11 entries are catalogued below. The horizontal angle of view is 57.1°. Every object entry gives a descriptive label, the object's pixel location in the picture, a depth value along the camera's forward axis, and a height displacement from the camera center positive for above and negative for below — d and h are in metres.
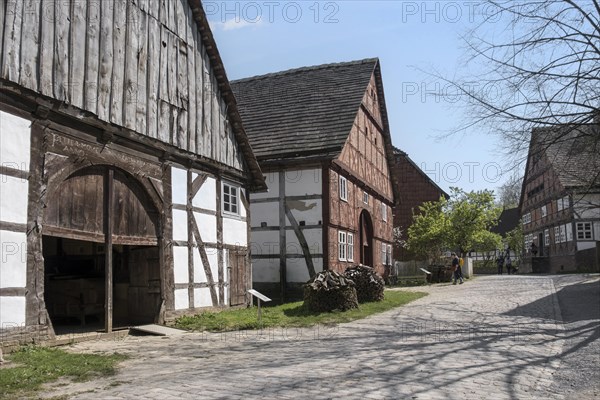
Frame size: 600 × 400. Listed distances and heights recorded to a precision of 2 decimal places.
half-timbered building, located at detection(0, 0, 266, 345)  9.71 +2.09
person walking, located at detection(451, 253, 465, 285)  28.45 -0.99
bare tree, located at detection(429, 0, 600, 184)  11.39 +2.94
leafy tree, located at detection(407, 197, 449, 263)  35.53 +1.06
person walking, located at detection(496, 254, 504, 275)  47.31 -1.27
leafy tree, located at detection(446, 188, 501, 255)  36.41 +2.03
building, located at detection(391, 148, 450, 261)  46.50 +5.14
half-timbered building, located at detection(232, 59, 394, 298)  20.92 +3.41
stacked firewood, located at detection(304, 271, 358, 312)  15.34 -1.15
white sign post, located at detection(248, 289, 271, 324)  13.35 -1.02
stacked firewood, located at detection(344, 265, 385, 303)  17.83 -0.99
